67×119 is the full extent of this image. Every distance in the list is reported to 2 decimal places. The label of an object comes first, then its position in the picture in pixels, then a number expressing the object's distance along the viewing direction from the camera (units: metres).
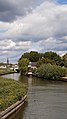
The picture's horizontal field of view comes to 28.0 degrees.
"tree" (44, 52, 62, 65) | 78.01
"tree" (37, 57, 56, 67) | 65.34
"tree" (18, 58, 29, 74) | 66.93
